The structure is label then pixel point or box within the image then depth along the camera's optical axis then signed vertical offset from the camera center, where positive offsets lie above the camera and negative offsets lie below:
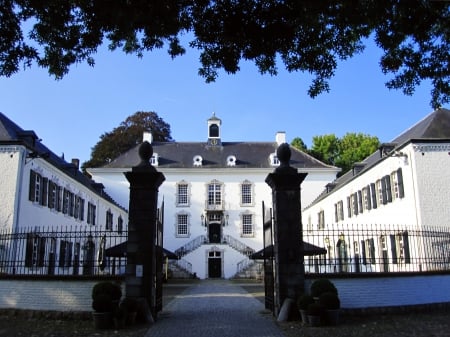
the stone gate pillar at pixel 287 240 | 10.32 +0.60
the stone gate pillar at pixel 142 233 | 10.20 +0.80
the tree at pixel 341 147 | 50.00 +12.82
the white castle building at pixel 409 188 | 20.03 +3.54
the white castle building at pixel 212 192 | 40.72 +6.61
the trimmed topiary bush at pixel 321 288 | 9.94 -0.44
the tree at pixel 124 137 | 45.94 +12.96
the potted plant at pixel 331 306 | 9.51 -0.77
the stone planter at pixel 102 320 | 9.23 -0.95
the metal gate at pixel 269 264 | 11.28 +0.09
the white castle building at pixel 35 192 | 20.08 +3.86
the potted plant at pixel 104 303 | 9.23 -0.63
